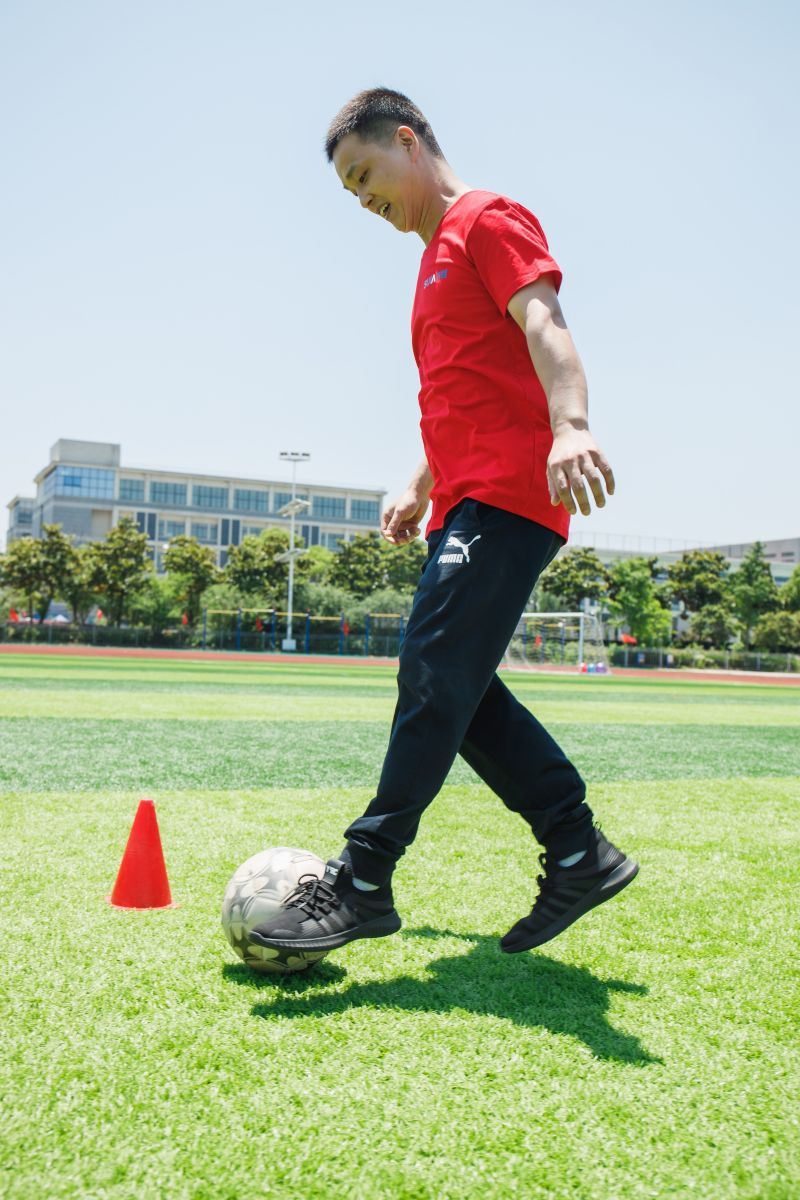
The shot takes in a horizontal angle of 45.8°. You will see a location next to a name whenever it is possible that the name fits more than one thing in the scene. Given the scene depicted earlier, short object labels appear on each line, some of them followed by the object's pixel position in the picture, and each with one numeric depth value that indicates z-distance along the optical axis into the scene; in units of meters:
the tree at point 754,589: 69.38
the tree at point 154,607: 58.25
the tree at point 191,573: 61.19
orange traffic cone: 3.00
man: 2.39
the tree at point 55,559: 55.91
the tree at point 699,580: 73.19
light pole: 53.19
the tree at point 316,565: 65.12
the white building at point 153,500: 101.38
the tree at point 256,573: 60.72
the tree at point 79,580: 56.94
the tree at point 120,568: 57.12
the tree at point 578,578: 68.81
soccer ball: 2.42
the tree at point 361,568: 65.94
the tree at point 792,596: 71.25
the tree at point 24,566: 55.72
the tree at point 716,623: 72.12
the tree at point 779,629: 67.50
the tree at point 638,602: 67.75
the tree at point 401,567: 67.25
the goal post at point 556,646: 42.25
